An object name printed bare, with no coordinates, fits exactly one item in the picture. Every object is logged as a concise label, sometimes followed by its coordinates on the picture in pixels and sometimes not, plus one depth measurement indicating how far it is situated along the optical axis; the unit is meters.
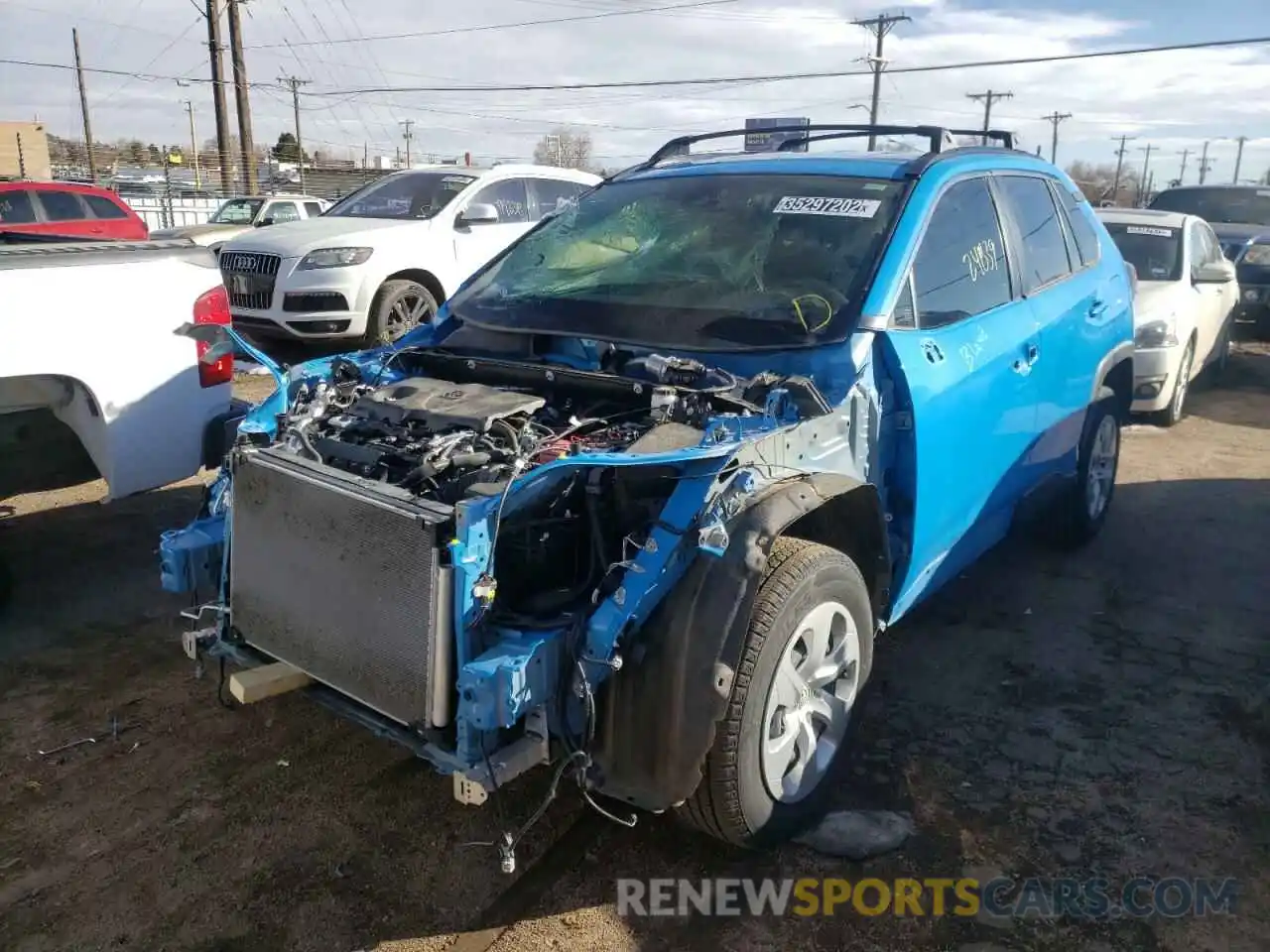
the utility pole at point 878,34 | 42.47
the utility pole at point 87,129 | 35.69
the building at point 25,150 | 35.50
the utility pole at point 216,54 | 26.33
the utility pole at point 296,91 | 53.39
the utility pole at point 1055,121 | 67.69
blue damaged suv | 2.53
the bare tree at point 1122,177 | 47.67
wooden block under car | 2.82
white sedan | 7.86
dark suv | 11.98
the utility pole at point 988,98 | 55.00
